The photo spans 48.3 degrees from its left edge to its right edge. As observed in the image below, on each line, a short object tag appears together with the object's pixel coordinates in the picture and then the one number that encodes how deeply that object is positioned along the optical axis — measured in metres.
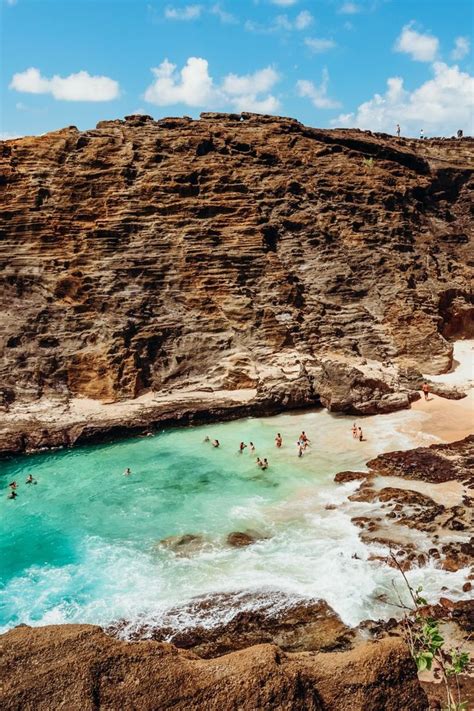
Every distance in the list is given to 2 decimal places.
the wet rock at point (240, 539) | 18.08
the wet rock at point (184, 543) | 18.06
